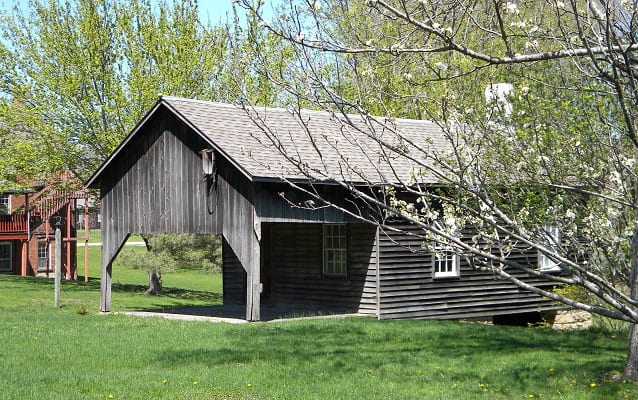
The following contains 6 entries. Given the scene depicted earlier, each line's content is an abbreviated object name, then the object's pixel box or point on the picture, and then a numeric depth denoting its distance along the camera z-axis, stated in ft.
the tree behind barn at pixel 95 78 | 107.45
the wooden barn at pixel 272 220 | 68.90
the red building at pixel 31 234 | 155.43
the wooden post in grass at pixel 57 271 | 80.18
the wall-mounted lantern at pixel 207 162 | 69.41
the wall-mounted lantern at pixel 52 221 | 151.31
